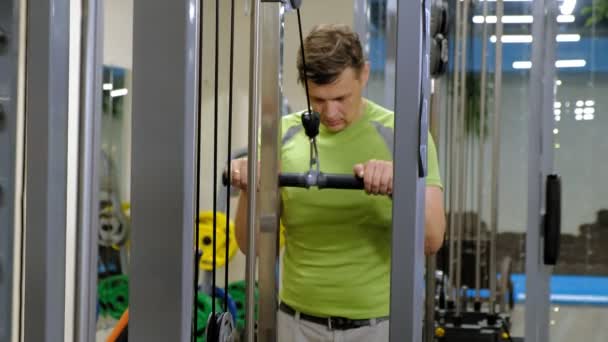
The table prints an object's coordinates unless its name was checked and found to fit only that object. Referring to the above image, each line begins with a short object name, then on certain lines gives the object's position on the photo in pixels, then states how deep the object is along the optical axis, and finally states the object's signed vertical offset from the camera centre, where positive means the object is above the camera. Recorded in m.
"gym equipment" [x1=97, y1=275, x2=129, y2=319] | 3.69 -0.65
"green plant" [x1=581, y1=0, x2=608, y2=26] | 3.31 +0.68
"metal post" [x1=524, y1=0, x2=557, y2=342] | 2.95 +0.14
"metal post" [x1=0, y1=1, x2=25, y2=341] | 1.15 +0.01
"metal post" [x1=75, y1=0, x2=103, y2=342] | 1.52 -0.04
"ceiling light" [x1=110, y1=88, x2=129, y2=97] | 3.54 +0.34
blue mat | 3.31 -0.52
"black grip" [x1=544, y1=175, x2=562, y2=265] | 2.88 -0.18
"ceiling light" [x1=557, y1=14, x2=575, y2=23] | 3.22 +0.64
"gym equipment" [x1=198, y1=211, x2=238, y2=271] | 1.85 -0.24
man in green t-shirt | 1.67 -0.12
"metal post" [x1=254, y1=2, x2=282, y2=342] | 1.54 -0.02
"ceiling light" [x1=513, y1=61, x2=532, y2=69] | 3.55 +0.49
